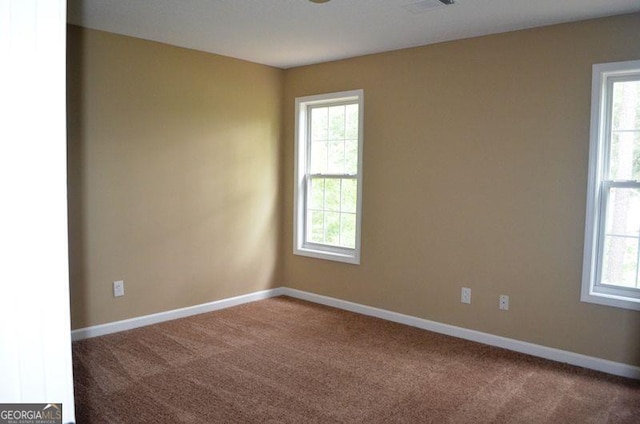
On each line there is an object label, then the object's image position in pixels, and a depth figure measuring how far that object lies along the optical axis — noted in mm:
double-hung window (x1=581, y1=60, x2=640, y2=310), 3232
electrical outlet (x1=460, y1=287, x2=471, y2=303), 3930
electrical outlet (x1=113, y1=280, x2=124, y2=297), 3975
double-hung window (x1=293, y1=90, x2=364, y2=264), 4738
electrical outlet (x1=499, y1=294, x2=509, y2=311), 3721
